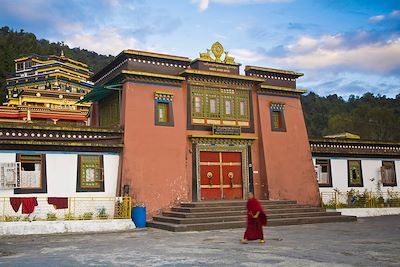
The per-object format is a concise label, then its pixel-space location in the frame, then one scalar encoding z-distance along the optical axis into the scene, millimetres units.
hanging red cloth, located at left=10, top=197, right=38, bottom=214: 14984
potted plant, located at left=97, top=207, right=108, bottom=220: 16359
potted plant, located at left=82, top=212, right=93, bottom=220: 15975
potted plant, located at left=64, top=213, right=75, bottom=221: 15536
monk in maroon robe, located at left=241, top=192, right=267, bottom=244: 11594
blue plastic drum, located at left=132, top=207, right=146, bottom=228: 16203
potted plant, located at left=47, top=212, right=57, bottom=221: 15373
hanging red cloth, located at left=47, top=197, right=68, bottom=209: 15688
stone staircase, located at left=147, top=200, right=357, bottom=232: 15336
